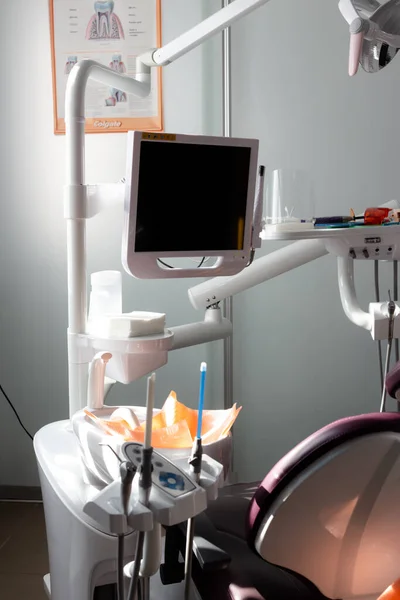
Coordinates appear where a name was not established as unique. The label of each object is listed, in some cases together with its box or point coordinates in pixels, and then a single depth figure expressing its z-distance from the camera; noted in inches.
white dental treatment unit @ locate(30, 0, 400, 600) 58.7
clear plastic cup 90.3
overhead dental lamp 57.5
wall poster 106.8
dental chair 43.9
